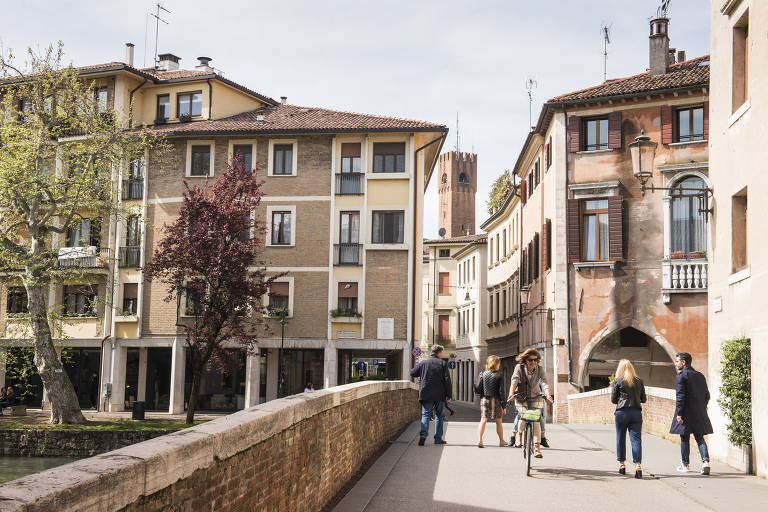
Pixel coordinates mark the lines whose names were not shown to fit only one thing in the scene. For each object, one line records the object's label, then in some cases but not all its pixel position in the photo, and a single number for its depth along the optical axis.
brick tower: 111.00
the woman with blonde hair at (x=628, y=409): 11.49
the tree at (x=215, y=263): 32.62
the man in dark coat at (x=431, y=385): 15.35
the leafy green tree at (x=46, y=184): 28.91
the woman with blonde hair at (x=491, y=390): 14.74
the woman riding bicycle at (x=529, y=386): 12.56
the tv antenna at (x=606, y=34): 39.03
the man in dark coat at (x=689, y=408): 12.21
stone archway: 29.39
